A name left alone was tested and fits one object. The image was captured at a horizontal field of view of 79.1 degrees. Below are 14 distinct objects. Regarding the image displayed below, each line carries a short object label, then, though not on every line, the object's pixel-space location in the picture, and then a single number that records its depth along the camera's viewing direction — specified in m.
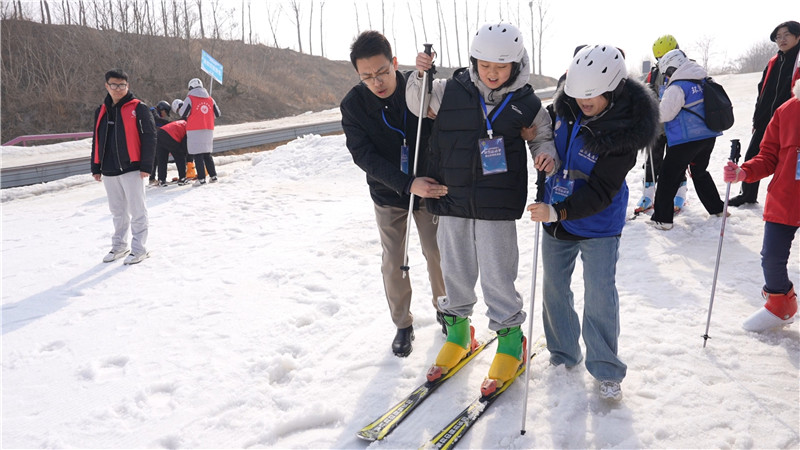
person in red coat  3.11
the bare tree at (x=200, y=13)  36.69
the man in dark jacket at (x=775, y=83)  5.40
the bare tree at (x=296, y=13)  46.41
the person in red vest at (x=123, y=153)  5.74
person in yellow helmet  5.58
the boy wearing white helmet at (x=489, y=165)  2.66
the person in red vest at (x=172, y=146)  9.81
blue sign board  12.21
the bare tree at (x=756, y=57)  51.03
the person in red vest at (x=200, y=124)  9.62
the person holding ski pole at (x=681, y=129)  4.89
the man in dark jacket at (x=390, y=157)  2.99
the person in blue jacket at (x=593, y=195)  2.47
